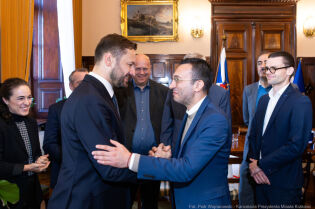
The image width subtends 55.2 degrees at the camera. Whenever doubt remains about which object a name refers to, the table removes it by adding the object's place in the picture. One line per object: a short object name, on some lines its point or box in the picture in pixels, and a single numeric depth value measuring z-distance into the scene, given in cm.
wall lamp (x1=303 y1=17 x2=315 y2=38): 708
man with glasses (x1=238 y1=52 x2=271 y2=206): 315
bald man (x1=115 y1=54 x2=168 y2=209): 310
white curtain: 582
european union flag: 642
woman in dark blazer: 236
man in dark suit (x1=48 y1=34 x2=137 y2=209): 161
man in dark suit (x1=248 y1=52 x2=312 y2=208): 225
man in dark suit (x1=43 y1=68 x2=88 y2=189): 279
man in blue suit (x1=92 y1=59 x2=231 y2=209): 168
